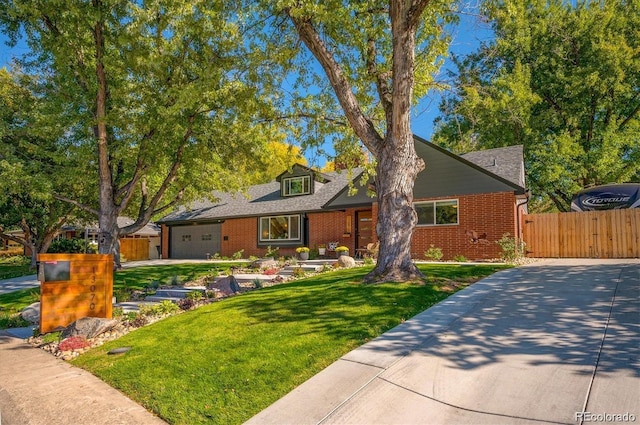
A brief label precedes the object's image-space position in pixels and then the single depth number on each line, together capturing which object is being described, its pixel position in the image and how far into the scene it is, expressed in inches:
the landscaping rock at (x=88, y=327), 285.3
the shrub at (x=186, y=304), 360.5
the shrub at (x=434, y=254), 610.5
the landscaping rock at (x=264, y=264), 589.9
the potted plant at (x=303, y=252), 791.1
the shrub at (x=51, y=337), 280.9
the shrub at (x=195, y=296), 388.6
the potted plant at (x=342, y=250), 728.2
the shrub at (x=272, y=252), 858.8
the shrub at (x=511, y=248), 546.6
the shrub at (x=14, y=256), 1130.7
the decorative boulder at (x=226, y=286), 412.7
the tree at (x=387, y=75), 338.0
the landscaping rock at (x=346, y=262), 552.0
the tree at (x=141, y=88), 447.5
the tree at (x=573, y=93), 876.0
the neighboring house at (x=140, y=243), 1183.6
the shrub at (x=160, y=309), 341.4
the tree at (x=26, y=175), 541.6
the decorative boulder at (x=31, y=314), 354.0
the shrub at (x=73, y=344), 262.3
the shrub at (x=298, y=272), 504.4
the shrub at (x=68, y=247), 1057.5
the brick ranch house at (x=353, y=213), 616.4
